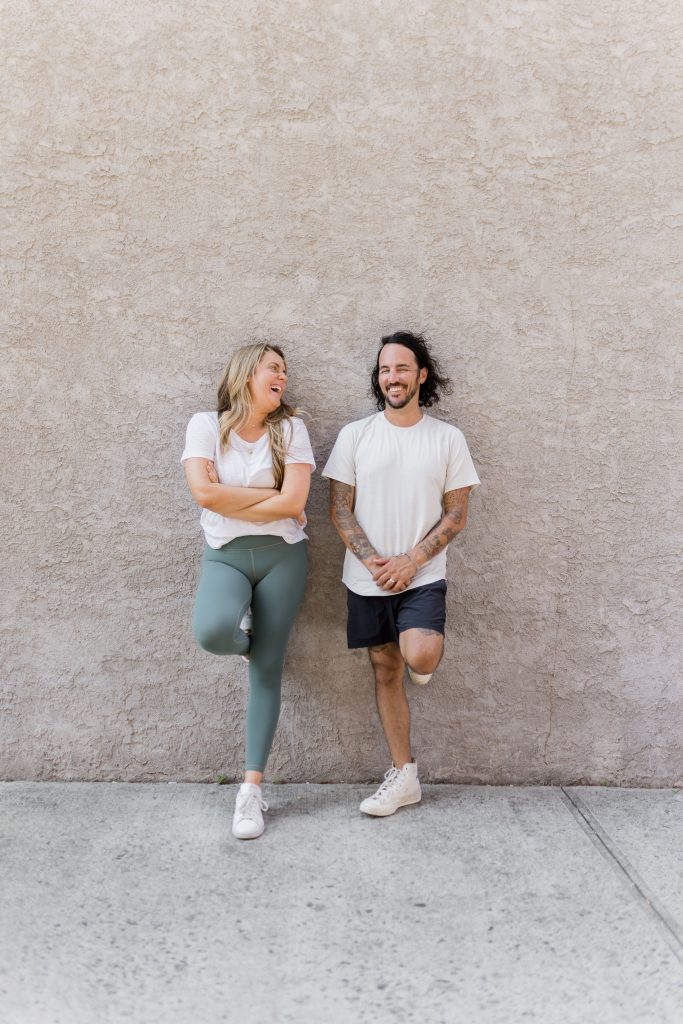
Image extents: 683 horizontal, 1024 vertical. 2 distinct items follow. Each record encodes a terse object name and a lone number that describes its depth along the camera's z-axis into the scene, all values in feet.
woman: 11.02
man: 11.28
